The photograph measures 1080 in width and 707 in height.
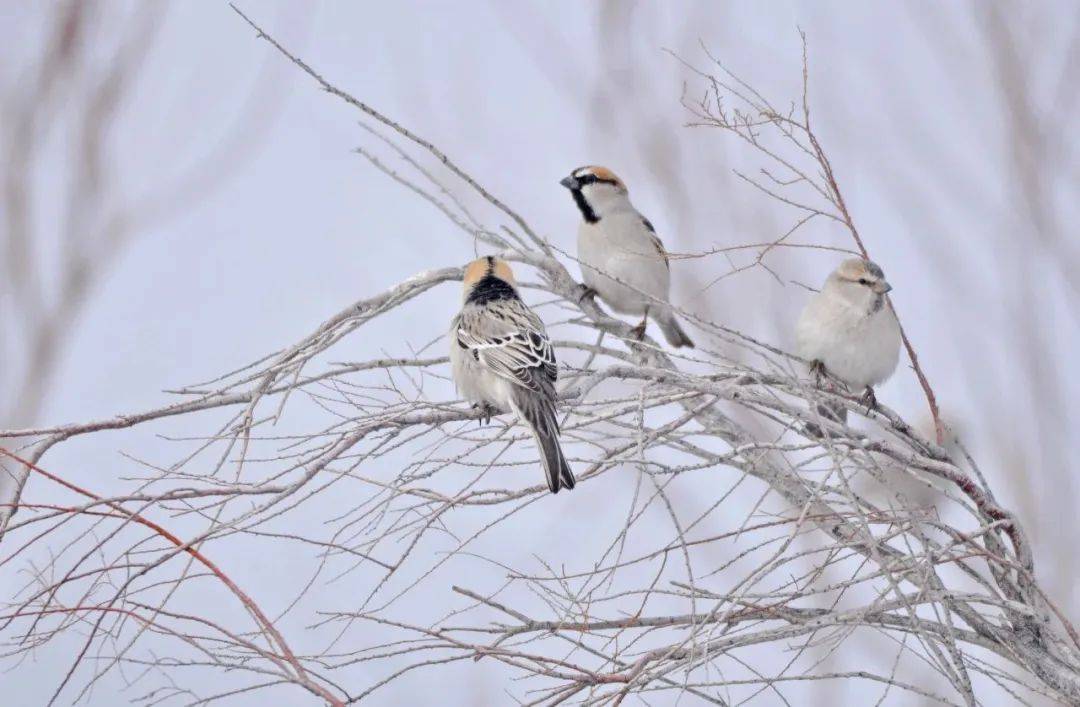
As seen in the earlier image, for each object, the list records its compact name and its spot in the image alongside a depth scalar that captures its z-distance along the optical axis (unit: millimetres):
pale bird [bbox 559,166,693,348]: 12383
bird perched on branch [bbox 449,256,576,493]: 8633
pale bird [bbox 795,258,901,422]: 10195
